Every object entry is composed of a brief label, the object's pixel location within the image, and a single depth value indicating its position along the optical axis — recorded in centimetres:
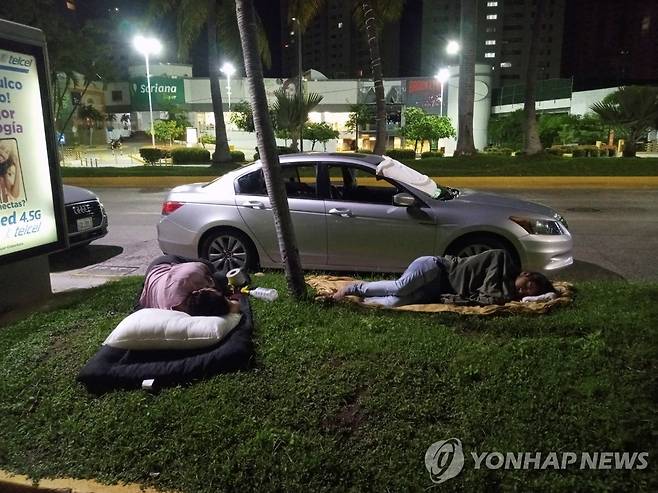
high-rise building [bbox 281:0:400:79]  9169
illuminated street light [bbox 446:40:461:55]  3360
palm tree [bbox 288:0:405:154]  1897
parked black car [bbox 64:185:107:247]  771
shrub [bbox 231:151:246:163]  2606
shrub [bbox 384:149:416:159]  2590
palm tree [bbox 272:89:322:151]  2359
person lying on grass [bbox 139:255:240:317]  402
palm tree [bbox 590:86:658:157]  2116
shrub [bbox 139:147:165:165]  2698
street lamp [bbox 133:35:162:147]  3042
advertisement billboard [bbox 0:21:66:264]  486
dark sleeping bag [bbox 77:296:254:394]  357
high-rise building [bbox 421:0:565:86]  11181
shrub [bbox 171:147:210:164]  2764
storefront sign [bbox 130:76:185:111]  4528
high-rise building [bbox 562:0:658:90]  9312
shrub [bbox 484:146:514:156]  3280
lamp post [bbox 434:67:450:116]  3751
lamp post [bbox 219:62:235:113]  3988
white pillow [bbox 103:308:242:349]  368
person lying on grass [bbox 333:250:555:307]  457
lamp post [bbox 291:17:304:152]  2230
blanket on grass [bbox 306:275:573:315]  430
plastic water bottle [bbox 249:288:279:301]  485
